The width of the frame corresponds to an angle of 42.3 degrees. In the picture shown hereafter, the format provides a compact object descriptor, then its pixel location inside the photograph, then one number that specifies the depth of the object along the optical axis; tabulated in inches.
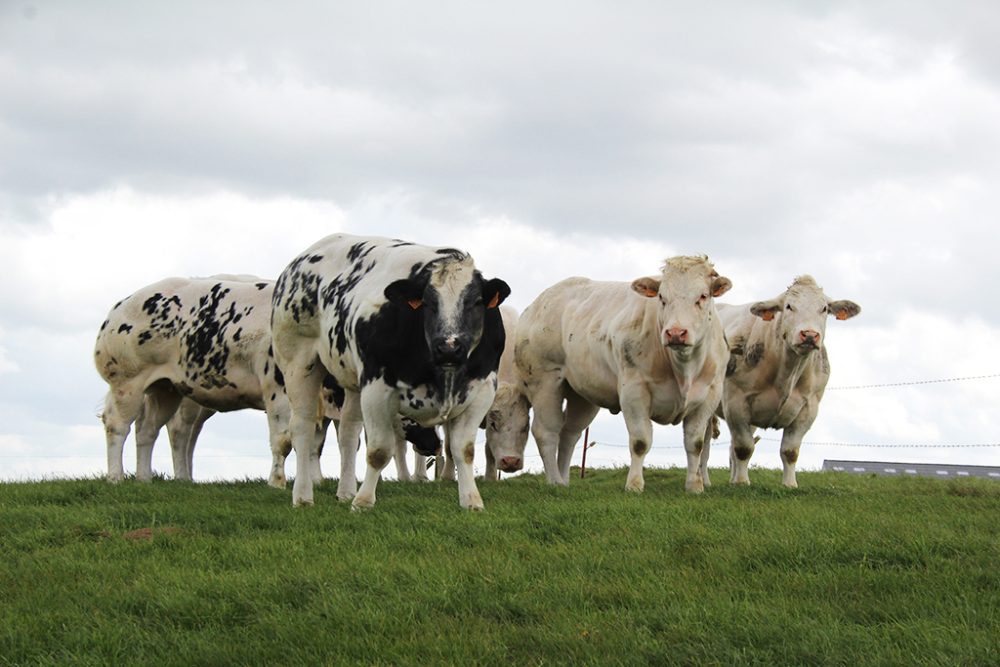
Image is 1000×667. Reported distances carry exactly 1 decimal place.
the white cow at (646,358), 598.9
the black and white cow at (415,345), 476.7
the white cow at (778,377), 666.2
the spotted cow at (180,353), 673.0
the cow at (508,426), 746.8
